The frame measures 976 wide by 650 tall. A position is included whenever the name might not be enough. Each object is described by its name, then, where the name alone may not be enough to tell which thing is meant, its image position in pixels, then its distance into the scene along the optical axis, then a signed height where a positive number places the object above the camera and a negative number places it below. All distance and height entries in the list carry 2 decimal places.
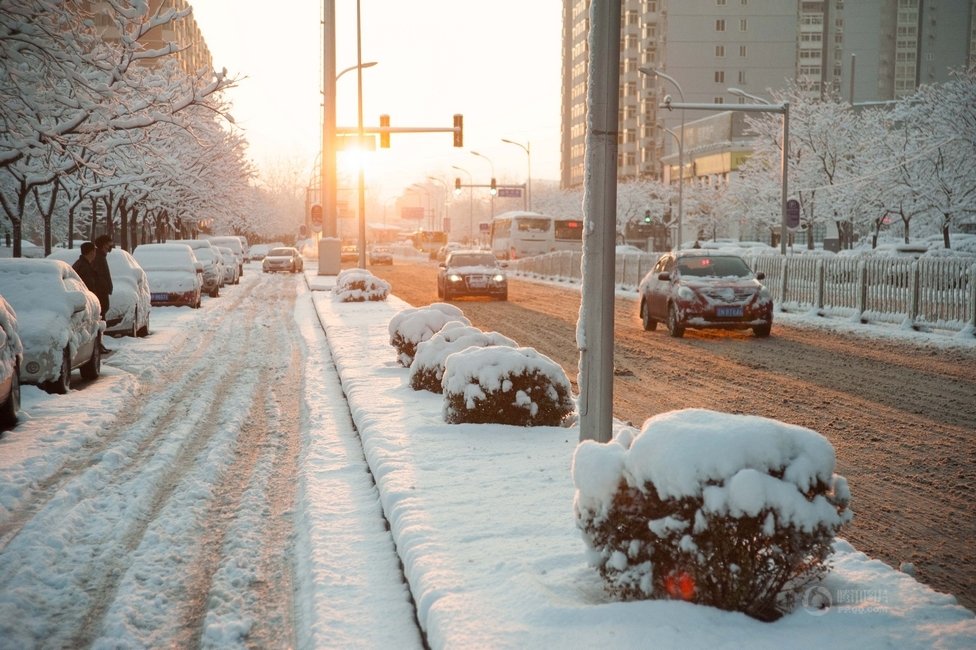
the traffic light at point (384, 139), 34.31 +3.87
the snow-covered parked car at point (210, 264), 31.61 -0.72
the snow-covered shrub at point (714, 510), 3.92 -1.11
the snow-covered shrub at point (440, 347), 10.70 -1.17
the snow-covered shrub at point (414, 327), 13.10 -1.13
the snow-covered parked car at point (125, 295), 17.17 -0.98
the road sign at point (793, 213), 27.77 +1.09
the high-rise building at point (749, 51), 119.19 +27.42
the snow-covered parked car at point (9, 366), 8.88 -1.20
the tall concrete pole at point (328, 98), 32.06 +4.97
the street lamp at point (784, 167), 28.73 +2.56
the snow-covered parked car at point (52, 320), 10.76 -0.94
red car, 18.61 -0.92
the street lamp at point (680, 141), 32.78 +5.66
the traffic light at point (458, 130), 35.09 +4.30
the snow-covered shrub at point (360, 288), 27.13 -1.24
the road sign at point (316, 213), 36.78 +1.21
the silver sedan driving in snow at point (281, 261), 54.94 -0.98
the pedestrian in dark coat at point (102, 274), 15.16 -0.52
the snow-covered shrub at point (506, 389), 8.86 -1.34
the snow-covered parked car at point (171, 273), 25.20 -0.81
